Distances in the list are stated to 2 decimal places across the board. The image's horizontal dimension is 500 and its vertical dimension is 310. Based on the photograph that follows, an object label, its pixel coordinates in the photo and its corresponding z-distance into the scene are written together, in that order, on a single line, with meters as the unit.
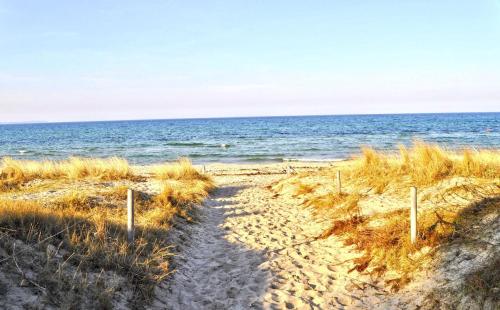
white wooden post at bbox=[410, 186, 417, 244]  7.02
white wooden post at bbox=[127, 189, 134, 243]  7.17
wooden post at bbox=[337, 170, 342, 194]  12.62
